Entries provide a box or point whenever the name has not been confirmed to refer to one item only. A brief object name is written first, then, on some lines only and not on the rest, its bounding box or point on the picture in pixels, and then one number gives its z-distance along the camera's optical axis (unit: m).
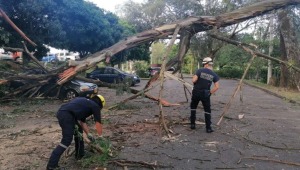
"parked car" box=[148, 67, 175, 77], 25.53
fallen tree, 7.07
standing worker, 5.84
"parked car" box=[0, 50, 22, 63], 10.02
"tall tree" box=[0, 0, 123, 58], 11.07
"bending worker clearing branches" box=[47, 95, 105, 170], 3.78
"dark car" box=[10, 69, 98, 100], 9.70
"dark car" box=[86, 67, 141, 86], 17.45
